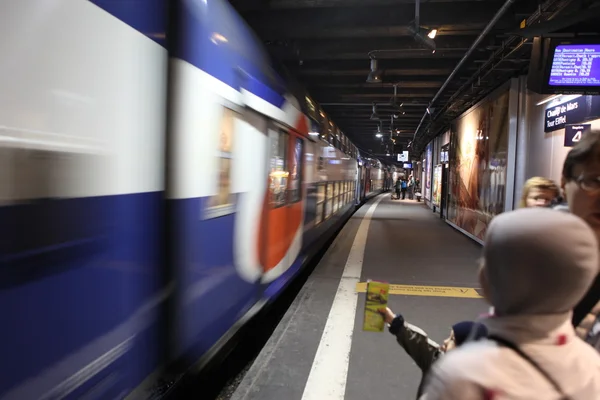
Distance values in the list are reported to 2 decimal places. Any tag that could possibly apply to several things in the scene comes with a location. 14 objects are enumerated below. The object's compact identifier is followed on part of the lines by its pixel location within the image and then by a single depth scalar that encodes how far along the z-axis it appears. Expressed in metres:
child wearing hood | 1.02
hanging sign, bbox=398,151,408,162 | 36.15
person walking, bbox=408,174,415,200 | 35.88
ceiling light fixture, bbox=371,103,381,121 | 14.63
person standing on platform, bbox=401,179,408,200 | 33.72
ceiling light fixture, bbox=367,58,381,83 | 8.81
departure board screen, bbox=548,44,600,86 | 5.42
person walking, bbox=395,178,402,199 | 33.52
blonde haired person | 2.73
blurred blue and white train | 1.62
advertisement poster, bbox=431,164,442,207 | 19.56
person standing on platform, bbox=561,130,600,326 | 1.57
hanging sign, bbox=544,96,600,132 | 6.32
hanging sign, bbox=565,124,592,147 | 6.24
